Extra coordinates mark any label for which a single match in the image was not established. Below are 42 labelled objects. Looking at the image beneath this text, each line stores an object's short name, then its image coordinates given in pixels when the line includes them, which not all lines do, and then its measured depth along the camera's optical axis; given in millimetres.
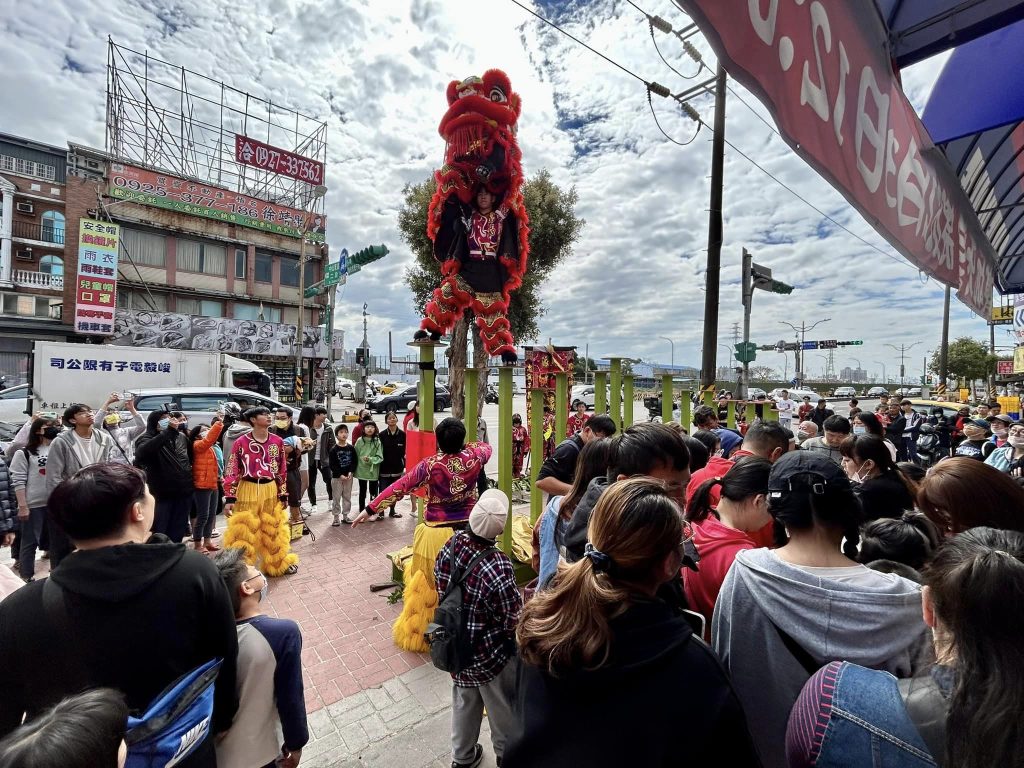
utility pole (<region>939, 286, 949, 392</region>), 20906
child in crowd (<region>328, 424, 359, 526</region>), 6570
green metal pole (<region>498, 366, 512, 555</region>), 4118
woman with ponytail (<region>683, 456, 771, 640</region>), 1849
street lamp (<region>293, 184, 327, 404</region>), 18172
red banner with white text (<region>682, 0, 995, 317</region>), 1191
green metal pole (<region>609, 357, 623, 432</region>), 5285
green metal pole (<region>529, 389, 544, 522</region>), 4451
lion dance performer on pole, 4863
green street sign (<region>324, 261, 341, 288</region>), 15484
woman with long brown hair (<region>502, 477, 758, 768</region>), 956
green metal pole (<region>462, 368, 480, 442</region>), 4051
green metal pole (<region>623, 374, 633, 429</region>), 5832
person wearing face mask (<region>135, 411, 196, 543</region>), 4922
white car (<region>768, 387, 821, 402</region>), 25992
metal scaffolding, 20719
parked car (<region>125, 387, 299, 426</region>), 9516
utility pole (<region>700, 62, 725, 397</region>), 8047
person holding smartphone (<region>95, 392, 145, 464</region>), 5090
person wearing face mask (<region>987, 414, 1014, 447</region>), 6611
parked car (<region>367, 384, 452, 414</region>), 22891
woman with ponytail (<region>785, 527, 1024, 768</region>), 729
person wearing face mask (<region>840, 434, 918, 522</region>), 2525
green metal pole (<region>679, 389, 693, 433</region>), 6051
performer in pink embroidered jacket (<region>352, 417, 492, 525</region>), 3482
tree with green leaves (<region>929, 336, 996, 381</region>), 33844
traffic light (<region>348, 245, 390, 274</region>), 13914
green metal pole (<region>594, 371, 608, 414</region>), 5336
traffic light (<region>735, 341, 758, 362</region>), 11297
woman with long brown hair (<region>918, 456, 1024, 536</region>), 1801
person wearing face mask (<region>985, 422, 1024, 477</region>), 4438
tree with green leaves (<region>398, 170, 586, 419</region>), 13398
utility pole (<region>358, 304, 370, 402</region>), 22828
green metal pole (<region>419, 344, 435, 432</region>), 4422
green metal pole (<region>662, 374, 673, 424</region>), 5844
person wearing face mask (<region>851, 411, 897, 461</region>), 4555
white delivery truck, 11273
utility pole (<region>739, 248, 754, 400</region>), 10464
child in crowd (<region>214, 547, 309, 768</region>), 1694
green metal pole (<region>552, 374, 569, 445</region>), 4840
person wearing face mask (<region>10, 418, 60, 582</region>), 4199
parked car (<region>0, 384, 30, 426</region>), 10586
